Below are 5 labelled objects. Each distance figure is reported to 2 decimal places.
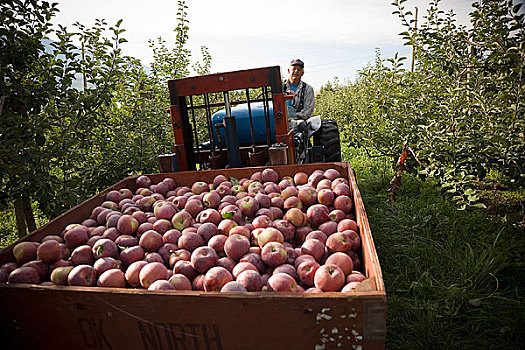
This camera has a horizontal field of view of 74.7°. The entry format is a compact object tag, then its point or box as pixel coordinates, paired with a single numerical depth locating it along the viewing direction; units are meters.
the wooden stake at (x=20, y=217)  3.47
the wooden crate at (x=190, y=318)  1.21
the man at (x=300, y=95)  5.82
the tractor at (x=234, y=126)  3.53
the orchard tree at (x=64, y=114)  2.76
